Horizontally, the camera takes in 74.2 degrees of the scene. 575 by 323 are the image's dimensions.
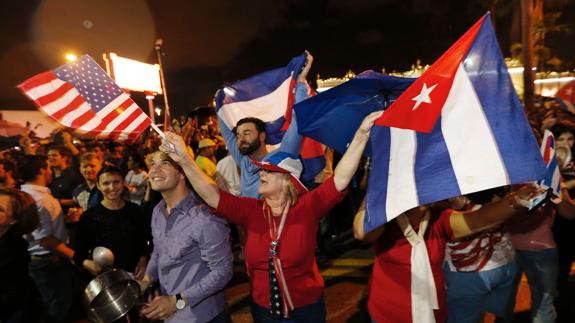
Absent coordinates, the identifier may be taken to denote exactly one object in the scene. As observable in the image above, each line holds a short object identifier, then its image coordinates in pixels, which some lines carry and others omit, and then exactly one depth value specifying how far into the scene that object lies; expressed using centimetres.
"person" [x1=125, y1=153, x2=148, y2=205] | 639
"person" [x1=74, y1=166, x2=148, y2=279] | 327
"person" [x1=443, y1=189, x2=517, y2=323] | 267
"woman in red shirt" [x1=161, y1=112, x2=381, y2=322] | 248
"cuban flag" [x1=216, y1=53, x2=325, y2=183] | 454
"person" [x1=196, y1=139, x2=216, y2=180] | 669
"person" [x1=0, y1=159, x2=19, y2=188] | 412
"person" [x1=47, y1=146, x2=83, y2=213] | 585
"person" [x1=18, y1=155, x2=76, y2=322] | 373
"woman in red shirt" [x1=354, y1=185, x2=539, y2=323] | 223
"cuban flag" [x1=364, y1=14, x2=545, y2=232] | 193
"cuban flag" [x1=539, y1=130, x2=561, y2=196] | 274
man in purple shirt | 250
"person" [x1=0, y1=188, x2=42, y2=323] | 277
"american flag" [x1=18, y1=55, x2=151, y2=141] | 230
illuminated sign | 1984
